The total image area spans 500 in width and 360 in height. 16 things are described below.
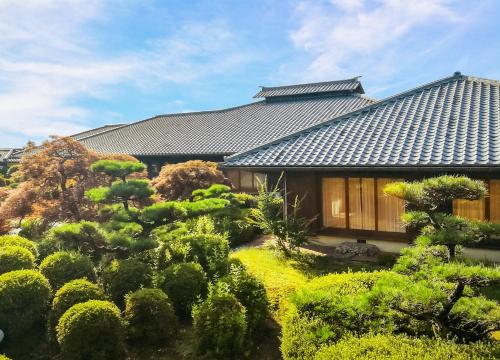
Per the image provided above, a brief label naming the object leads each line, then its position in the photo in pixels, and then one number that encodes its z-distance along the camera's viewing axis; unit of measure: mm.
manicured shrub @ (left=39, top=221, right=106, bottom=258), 8797
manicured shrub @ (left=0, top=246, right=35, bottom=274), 8359
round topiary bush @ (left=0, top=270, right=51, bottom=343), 7051
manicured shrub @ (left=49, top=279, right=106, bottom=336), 6672
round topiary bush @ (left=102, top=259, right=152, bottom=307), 7559
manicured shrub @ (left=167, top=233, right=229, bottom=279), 8484
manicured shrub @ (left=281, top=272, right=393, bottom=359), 4953
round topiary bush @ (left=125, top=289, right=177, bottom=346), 6445
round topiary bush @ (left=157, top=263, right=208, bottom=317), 7289
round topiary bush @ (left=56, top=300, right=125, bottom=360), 5855
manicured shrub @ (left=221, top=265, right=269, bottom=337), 6551
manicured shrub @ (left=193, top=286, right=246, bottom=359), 5902
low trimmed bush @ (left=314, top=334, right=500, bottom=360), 4328
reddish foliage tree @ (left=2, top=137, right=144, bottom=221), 10695
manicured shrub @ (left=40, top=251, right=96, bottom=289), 7930
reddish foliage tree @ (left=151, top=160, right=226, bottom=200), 15281
